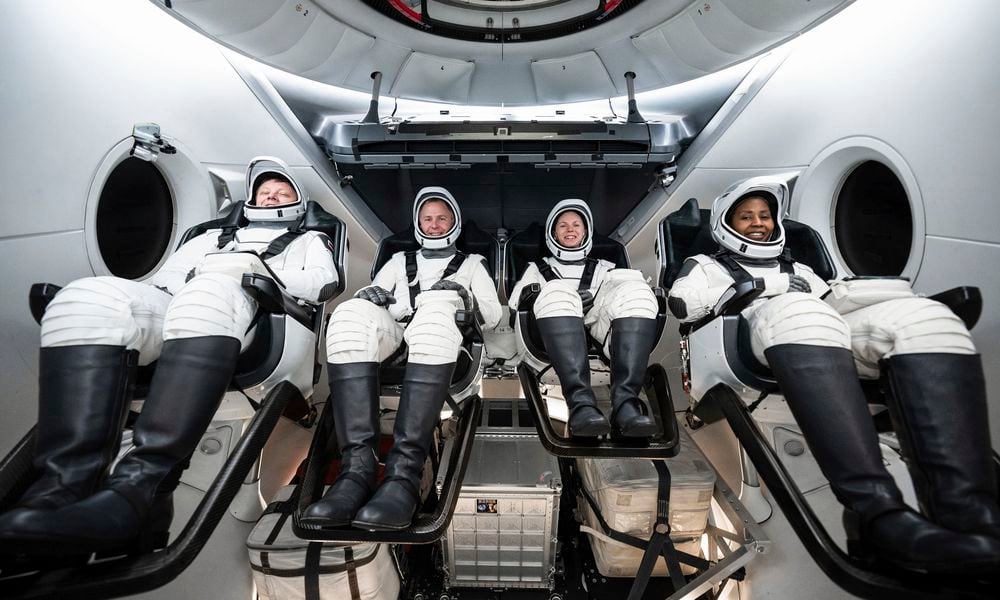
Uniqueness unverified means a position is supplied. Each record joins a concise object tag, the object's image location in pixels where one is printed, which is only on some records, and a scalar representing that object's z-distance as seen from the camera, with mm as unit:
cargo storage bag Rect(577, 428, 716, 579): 1923
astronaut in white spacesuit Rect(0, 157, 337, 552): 963
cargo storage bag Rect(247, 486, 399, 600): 1721
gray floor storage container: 1951
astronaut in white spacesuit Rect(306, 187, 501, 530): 1194
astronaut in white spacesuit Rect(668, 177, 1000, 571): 966
